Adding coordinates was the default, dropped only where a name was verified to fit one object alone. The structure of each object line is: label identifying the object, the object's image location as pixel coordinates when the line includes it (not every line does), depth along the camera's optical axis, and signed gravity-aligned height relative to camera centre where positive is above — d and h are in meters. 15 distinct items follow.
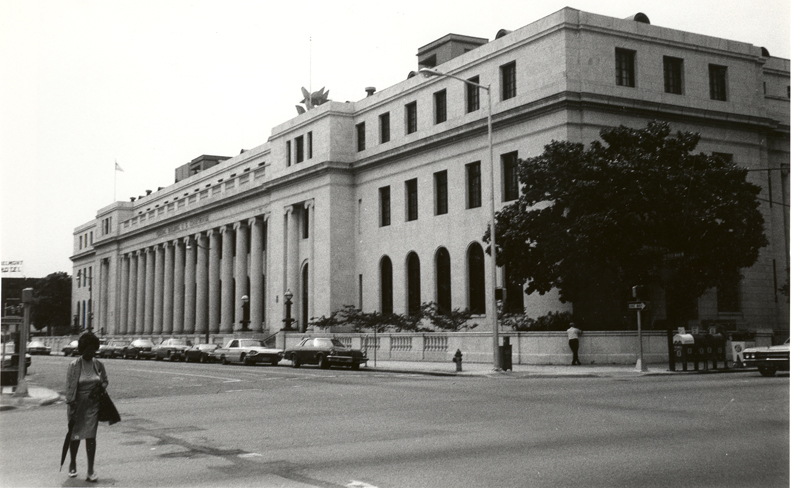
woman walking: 10.51 -0.79
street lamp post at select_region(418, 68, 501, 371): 32.72 +1.24
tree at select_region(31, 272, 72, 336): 117.19 +3.46
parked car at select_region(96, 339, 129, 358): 64.31 -1.54
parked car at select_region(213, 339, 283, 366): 44.84 -1.35
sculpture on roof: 70.38 +17.91
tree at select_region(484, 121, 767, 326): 34.28 +4.05
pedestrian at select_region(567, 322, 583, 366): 35.84 -0.71
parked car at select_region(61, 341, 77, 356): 70.88 -1.64
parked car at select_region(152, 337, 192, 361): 54.85 -1.36
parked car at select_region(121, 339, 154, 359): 60.37 -1.47
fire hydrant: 33.66 -1.33
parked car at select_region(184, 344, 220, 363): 50.84 -1.49
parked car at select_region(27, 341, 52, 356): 80.61 -1.80
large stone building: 44.75 +9.97
